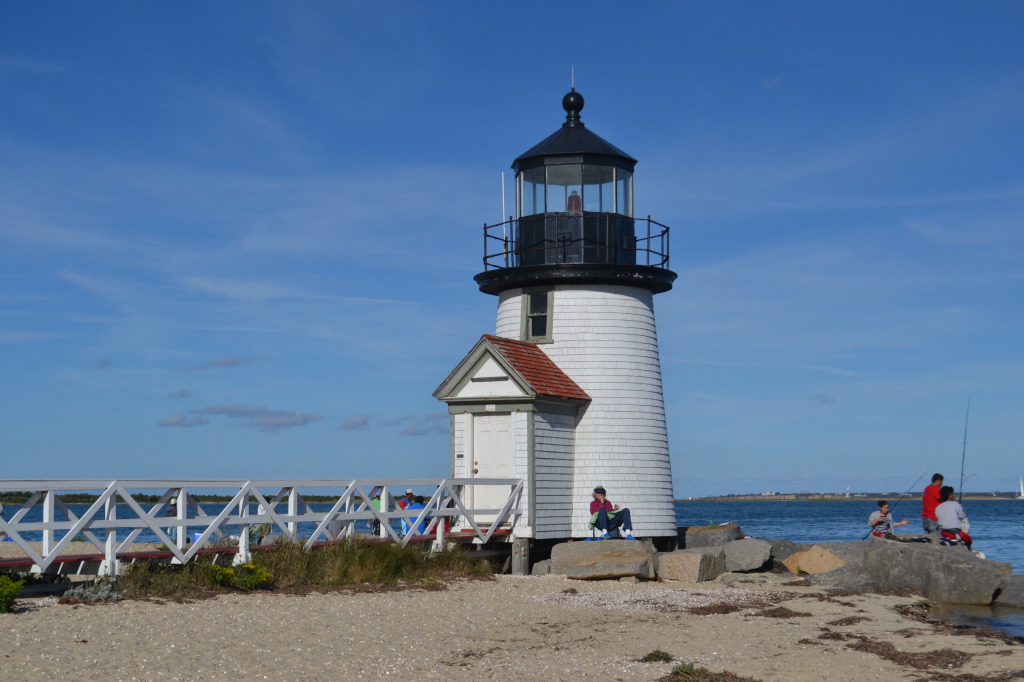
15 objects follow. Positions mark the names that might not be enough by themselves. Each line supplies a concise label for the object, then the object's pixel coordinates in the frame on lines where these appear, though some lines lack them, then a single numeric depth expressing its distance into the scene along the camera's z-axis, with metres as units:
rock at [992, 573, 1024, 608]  16.89
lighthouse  18.78
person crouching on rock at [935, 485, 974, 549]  18.59
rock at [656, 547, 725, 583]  17.12
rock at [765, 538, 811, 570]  19.97
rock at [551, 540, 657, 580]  17.00
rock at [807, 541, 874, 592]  16.97
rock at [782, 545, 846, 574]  17.97
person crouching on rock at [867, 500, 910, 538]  20.19
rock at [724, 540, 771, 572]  18.12
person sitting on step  18.78
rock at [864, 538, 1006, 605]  16.77
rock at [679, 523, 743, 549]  21.31
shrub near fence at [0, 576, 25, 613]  10.74
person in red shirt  19.17
